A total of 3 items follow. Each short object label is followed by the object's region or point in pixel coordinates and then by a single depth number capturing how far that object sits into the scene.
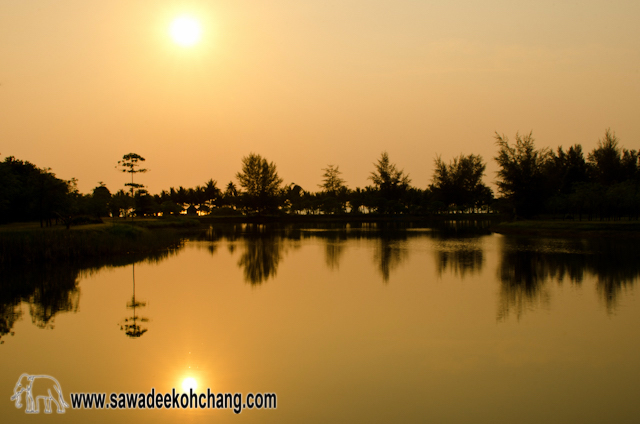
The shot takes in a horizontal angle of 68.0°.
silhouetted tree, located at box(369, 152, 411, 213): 87.44
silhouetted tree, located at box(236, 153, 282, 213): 79.94
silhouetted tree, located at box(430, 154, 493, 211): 82.25
